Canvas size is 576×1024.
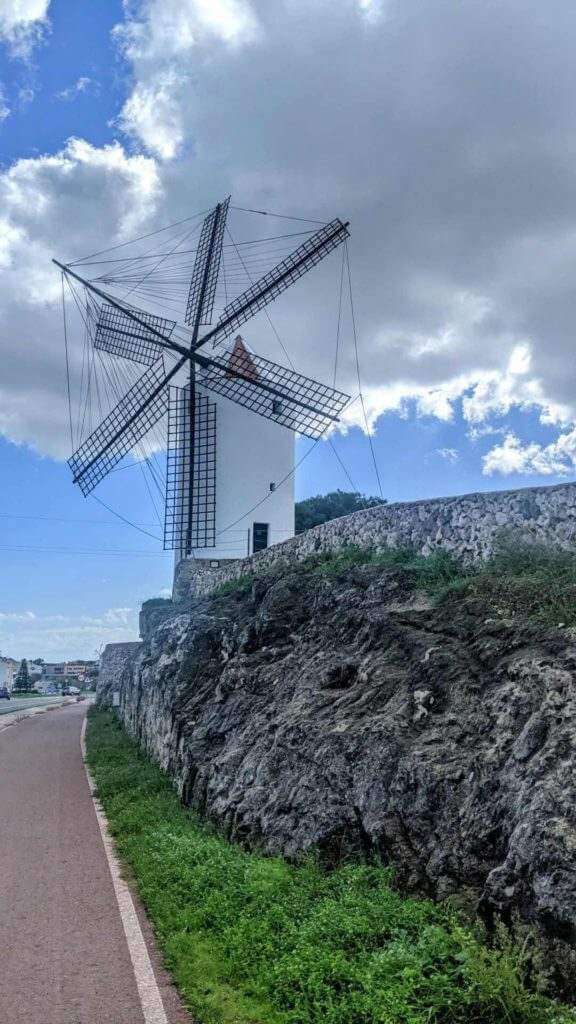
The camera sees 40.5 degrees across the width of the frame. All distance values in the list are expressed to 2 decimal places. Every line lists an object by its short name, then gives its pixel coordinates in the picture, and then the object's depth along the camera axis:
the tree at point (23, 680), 112.82
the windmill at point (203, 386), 26.69
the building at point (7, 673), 117.79
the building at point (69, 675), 144.24
